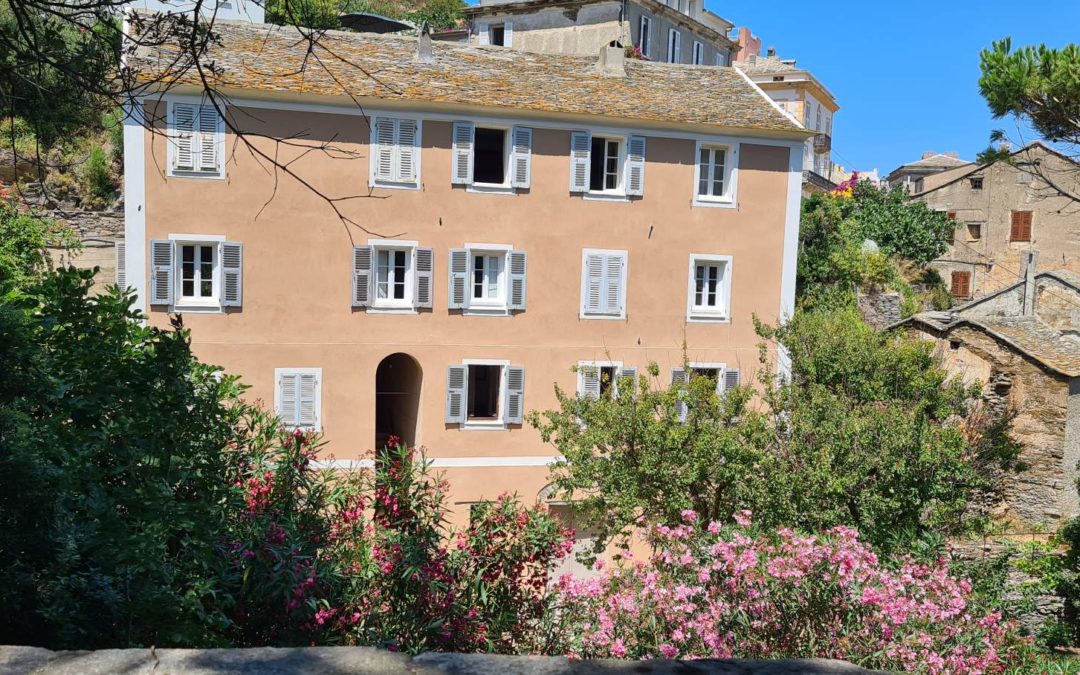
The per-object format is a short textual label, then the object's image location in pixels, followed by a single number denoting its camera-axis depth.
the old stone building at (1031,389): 18.55
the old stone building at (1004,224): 38.81
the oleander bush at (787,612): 6.90
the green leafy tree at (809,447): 12.02
